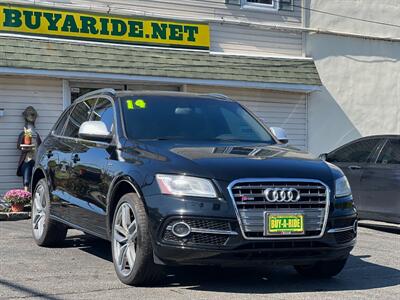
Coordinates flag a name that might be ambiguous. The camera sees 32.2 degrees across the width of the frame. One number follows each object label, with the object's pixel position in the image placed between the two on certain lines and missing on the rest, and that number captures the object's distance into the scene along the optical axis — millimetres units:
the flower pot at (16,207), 11953
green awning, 13445
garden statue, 13555
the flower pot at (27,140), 13633
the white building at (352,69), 17359
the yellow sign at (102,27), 13648
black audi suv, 5582
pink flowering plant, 11906
